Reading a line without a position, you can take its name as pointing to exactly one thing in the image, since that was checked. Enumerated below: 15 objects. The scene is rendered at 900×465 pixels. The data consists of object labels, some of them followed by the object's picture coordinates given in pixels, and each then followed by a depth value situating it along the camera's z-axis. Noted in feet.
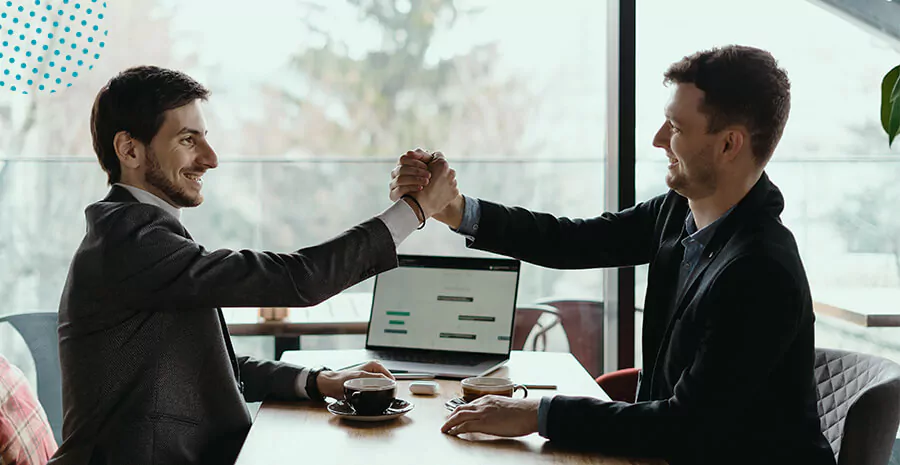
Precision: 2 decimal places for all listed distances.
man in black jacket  5.14
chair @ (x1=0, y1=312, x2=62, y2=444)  11.65
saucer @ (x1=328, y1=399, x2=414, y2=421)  5.59
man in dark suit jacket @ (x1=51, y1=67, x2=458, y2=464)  5.65
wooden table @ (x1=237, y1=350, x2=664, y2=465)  4.95
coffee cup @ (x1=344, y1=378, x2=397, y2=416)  5.62
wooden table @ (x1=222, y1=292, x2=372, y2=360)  10.78
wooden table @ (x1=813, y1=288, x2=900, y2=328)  10.15
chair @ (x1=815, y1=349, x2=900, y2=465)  5.58
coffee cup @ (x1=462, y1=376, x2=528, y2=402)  5.83
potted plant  6.67
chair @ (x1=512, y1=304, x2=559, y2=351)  11.51
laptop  7.58
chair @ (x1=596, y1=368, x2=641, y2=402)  8.63
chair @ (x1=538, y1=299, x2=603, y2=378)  12.05
